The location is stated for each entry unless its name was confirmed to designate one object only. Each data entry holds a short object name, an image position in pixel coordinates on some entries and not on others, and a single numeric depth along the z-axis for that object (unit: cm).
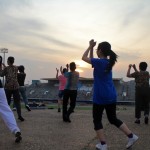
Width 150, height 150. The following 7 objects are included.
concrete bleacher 3321
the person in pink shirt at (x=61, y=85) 805
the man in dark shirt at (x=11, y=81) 523
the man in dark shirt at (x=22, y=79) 733
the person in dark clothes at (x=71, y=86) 576
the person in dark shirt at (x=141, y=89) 539
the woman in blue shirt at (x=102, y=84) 319
